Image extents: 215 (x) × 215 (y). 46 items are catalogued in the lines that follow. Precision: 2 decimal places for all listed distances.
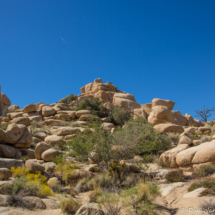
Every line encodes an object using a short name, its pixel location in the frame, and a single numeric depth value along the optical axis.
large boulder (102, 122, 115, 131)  20.66
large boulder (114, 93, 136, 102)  32.11
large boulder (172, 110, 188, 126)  23.95
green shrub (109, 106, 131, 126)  24.45
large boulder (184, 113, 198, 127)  25.51
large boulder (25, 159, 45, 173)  9.78
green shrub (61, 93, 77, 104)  38.62
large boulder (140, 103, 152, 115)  29.30
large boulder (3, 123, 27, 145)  13.28
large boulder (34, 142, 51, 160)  13.24
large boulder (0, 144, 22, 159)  12.24
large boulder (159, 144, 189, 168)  11.60
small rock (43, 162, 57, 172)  10.89
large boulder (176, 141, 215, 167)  9.84
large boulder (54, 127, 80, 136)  18.31
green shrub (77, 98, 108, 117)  27.62
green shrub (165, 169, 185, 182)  9.41
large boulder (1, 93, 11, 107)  34.16
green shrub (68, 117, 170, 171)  11.09
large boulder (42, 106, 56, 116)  26.59
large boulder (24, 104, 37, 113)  27.98
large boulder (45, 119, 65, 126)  23.47
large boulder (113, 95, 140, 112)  28.83
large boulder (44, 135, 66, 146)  15.64
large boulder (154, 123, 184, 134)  17.34
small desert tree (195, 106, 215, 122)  32.14
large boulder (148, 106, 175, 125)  21.02
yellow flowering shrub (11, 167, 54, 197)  7.16
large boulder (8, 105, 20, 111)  34.81
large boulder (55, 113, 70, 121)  25.38
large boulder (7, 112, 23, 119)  25.46
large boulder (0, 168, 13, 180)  8.02
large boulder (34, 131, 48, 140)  17.61
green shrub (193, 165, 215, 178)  8.92
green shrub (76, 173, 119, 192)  9.22
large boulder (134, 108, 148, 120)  23.49
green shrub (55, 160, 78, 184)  9.86
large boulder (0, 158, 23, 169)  9.89
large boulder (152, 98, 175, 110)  27.70
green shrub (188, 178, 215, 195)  6.62
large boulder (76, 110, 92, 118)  26.02
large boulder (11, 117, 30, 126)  19.74
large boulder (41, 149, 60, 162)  12.44
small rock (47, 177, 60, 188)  9.04
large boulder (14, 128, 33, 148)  13.69
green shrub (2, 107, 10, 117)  28.88
